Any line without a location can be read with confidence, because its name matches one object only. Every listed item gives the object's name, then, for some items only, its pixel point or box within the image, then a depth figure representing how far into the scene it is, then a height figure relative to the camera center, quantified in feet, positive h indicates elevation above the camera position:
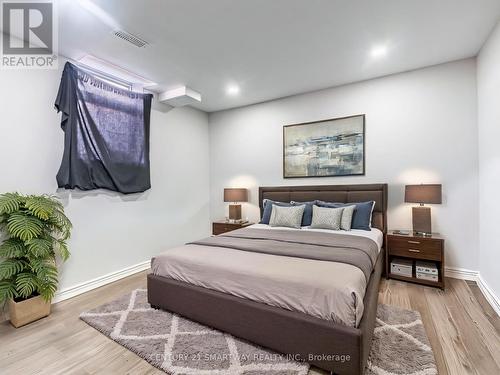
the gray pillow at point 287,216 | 11.10 -1.37
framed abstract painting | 11.82 +2.08
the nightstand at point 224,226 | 13.56 -2.22
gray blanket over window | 8.89 +2.30
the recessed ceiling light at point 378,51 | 8.80 +5.16
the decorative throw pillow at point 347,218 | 10.24 -1.32
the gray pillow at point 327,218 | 10.32 -1.34
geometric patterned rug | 5.25 -3.96
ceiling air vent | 7.67 +5.01
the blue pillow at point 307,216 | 11.39 -1.37
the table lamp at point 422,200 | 9.46 -0.52
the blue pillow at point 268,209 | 12.36 -1.13
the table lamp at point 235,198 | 14.17 -0.61
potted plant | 6.70 -2.03
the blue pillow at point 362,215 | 10.34 -1.24
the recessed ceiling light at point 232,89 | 12.14 +5.16
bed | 4.84 -2.82
